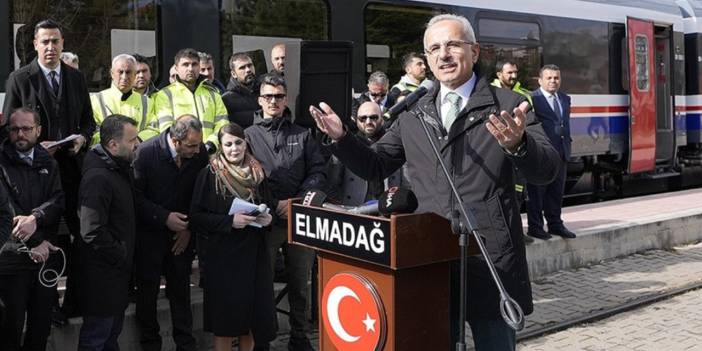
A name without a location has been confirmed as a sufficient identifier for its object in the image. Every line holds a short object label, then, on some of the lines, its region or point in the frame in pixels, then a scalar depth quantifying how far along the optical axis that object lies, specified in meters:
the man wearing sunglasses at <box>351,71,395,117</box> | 6.38
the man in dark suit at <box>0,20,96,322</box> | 4.52
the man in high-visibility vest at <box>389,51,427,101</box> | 6.77
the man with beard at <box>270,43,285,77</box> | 5.96
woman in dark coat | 4.31
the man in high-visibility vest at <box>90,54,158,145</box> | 5.06
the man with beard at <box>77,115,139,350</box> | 4.09
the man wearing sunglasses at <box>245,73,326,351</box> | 4.86
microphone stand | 2.10
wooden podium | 2.30
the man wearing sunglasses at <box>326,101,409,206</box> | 5.22
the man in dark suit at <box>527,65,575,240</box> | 7.12
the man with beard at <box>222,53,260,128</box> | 5.77
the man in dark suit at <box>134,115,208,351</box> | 4.55
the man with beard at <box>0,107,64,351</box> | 3.95
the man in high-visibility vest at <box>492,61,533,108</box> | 7.25
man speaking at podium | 2.58
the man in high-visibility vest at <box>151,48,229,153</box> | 5.22
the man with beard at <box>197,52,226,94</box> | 5.69
